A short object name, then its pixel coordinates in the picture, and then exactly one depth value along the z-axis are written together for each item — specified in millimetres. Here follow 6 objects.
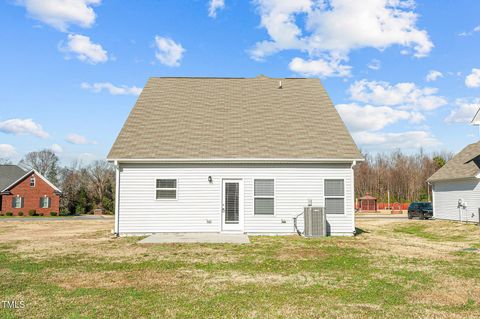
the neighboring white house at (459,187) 21453
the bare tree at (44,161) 65375
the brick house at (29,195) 42469
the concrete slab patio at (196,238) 12344
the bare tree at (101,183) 45562
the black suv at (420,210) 28969
